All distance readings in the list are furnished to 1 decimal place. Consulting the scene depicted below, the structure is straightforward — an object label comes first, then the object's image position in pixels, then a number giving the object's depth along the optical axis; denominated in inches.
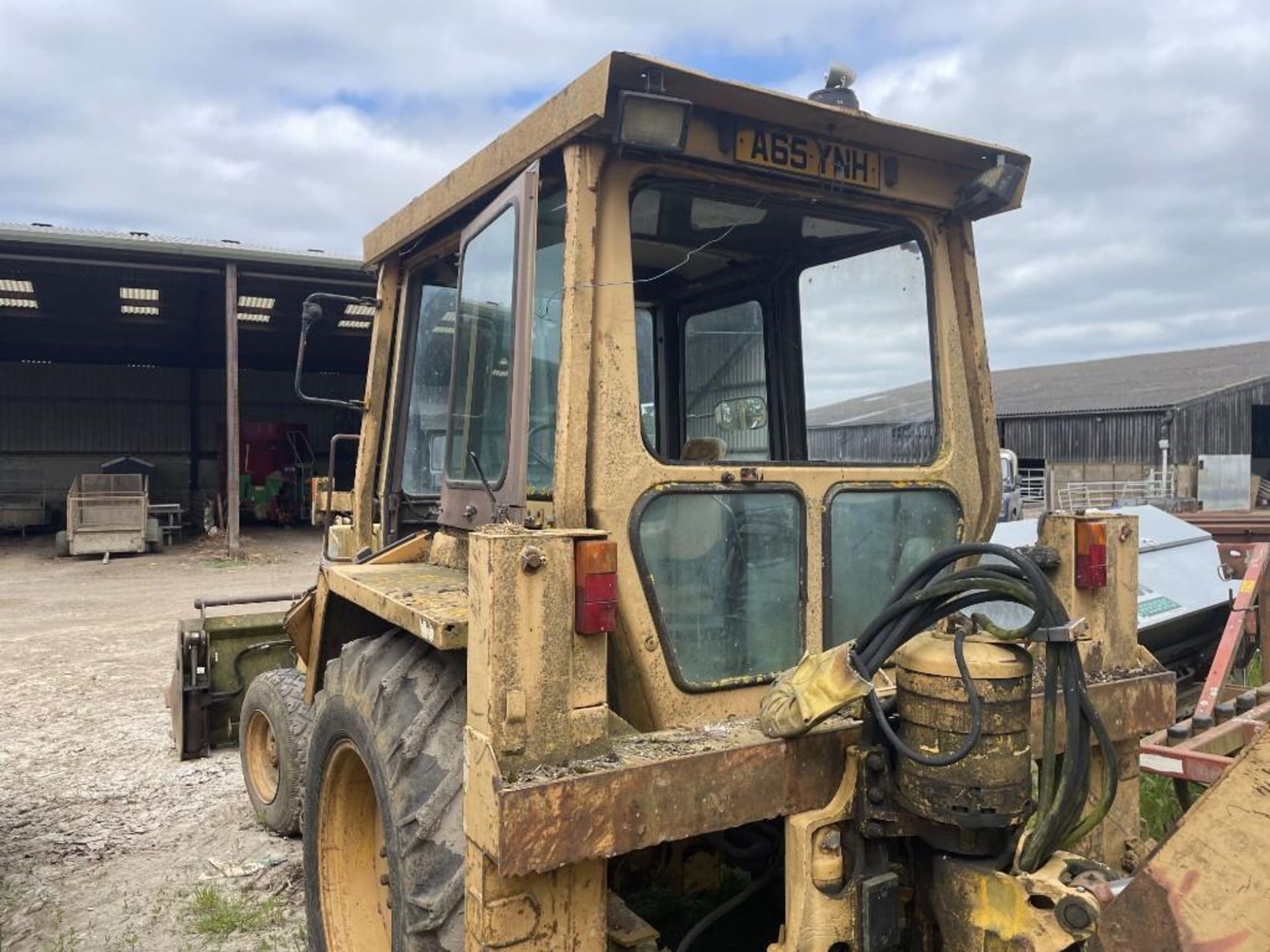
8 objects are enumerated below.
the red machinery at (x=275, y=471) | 954.1
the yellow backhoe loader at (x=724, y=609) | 75.5
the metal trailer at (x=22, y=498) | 879.1
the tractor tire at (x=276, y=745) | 163.3
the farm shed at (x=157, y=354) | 661.9
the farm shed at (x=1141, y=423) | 1077.8
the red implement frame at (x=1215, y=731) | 137.3
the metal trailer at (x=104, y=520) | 676.1
